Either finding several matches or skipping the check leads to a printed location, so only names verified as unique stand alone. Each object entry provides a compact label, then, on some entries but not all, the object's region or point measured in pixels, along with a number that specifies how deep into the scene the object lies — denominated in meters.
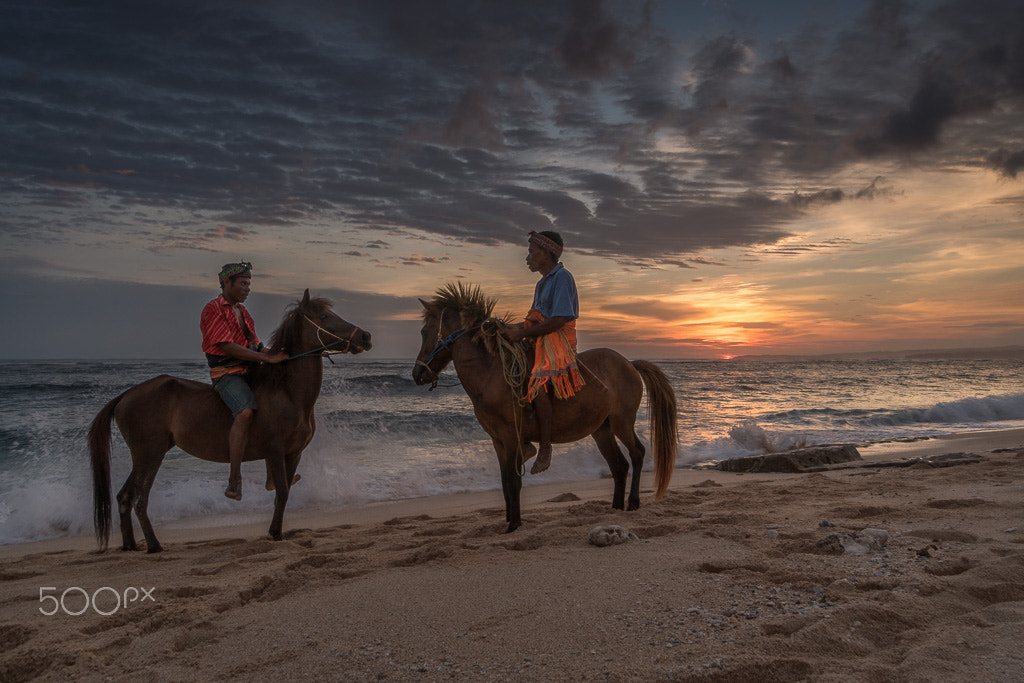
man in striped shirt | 5.31
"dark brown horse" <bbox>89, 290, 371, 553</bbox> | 5.34
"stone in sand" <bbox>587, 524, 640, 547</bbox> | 4.26
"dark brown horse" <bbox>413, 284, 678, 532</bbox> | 5.16
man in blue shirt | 5.10
